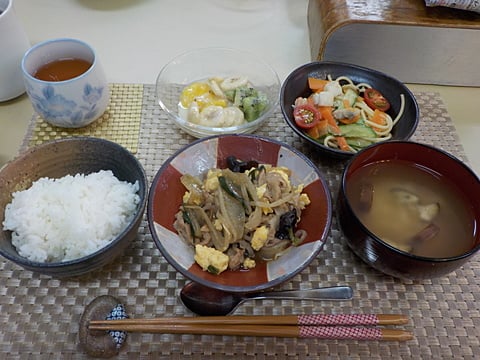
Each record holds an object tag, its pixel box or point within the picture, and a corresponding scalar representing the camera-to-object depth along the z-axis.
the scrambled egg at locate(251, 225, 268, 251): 0.27
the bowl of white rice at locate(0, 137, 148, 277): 0.26
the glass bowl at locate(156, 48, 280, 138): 0.38
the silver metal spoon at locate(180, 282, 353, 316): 0.26
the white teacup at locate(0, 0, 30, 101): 0.35
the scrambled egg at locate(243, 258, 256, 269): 0.27
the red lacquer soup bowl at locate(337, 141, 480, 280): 0.26
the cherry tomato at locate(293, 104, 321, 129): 0.35
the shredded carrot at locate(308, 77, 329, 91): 0.37
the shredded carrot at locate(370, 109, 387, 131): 0.36
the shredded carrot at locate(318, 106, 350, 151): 0.34
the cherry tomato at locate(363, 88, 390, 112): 0.37
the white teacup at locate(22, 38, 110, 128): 0.33
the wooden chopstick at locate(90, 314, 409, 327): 0.25
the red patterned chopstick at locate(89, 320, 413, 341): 0.24
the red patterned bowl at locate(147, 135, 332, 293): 0.25
